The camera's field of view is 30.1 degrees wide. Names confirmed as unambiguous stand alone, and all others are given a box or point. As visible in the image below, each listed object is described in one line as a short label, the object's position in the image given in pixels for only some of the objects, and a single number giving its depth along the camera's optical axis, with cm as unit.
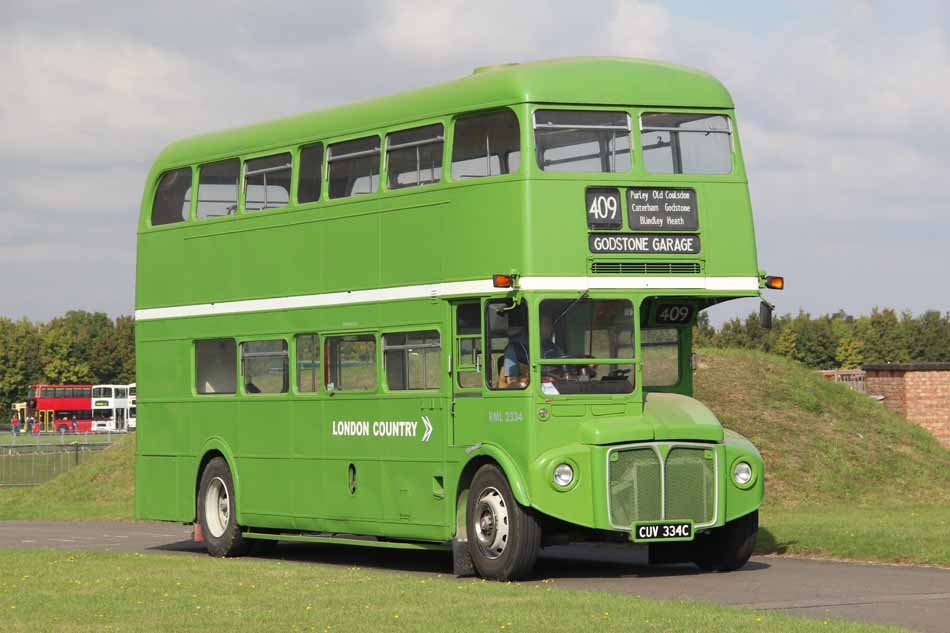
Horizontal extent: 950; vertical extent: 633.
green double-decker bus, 1689
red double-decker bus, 12512
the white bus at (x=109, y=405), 12325
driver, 1702
